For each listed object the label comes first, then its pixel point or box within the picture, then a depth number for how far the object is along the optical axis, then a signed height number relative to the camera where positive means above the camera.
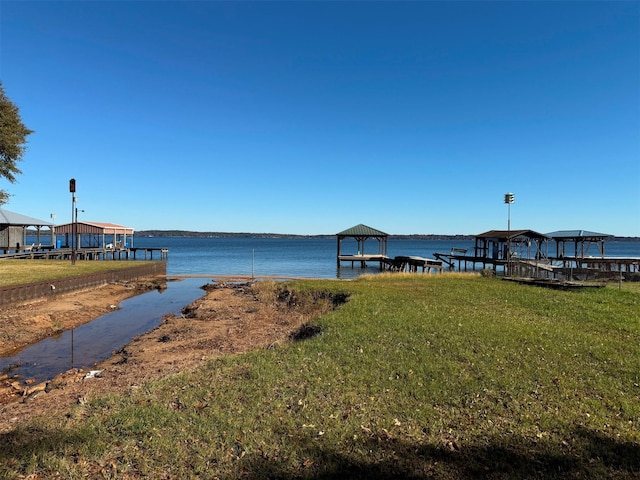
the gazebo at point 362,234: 42.72 +1.05
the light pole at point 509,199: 34.03 +3.96
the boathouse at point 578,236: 38.25 +0.94
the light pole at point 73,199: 27.86 +3.09
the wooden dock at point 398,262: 34.97 -1.80
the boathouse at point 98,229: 43.28 +1.43
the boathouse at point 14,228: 36.50 +1.29
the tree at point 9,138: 23.49 +6.35
